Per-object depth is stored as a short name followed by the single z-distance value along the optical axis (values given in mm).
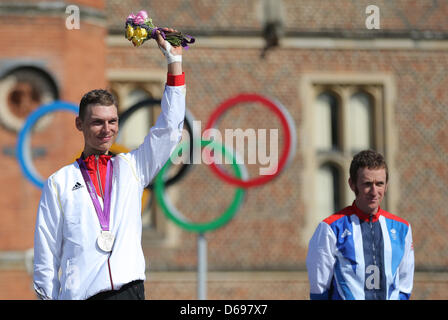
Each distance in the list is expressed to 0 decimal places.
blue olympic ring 16098
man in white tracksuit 5719
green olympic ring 15844
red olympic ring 17016
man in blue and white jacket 6547
